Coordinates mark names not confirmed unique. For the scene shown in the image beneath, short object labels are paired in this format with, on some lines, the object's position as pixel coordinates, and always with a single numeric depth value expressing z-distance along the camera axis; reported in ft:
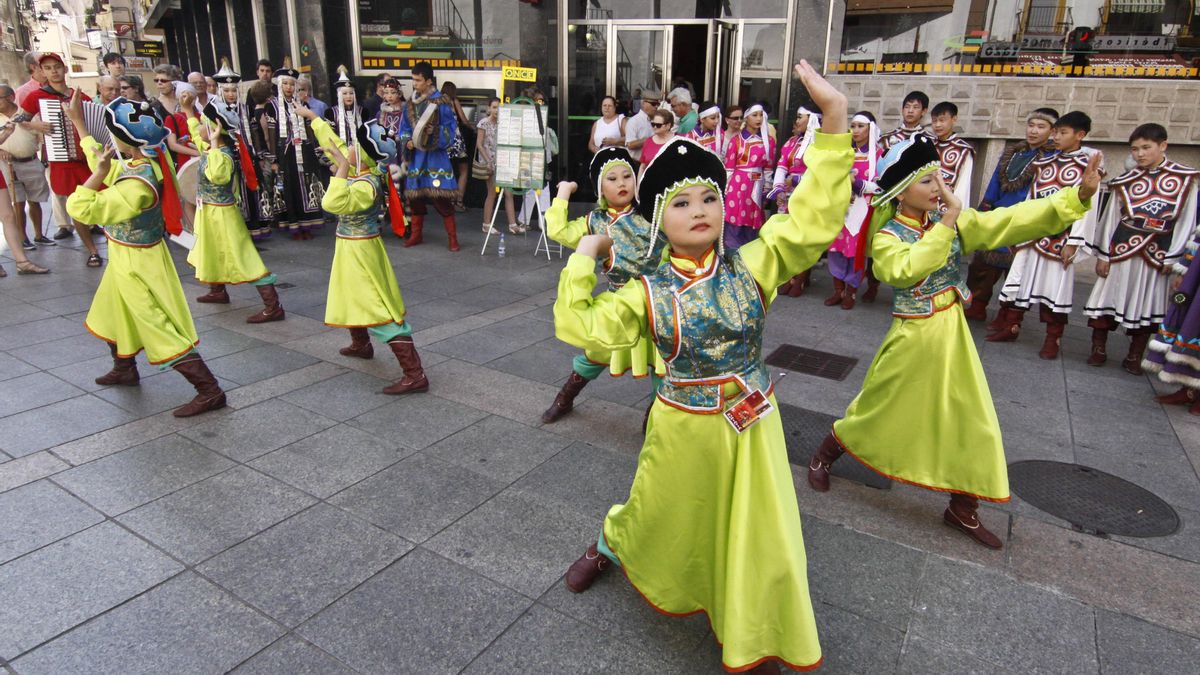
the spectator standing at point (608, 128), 34.78
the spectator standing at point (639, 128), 34.45
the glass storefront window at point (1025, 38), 29.71
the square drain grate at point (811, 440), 13.64
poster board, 31.71
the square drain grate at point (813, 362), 19.21
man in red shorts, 26.68
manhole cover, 12.12
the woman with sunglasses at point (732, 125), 30.42
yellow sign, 31.58
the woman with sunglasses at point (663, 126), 26.76
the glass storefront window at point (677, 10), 37.55
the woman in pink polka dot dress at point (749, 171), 28.45
